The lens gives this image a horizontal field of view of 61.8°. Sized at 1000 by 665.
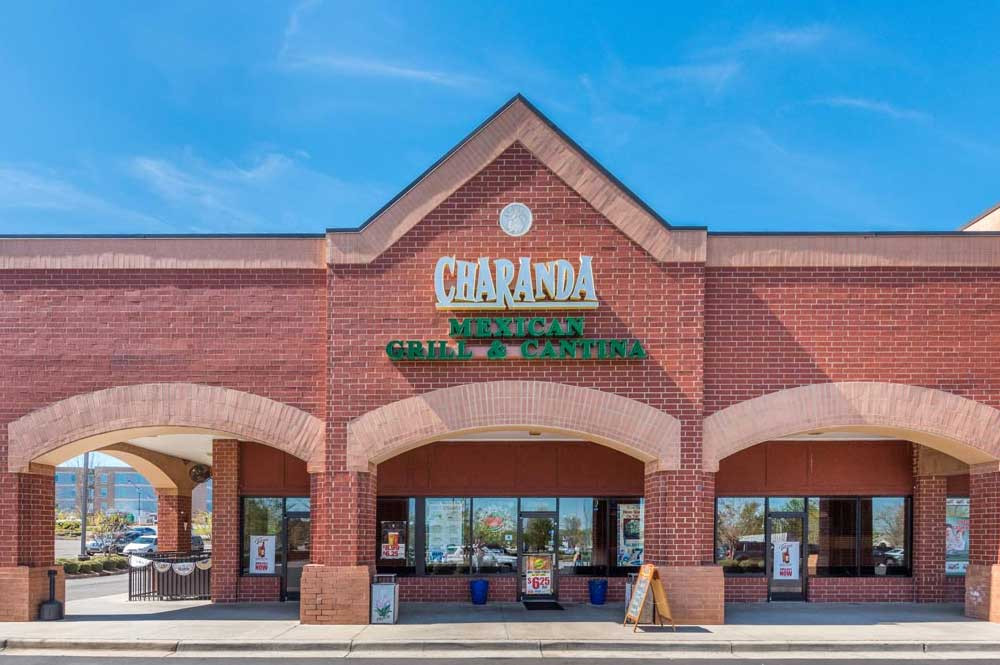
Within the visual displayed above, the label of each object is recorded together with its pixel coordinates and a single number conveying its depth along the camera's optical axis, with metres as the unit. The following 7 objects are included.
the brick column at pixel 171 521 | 27.44
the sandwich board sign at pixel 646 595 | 15.45
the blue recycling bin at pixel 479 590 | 19.17
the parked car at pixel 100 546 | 43.77
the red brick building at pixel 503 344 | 16.56
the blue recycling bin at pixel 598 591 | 19.36
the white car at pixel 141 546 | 43.84
